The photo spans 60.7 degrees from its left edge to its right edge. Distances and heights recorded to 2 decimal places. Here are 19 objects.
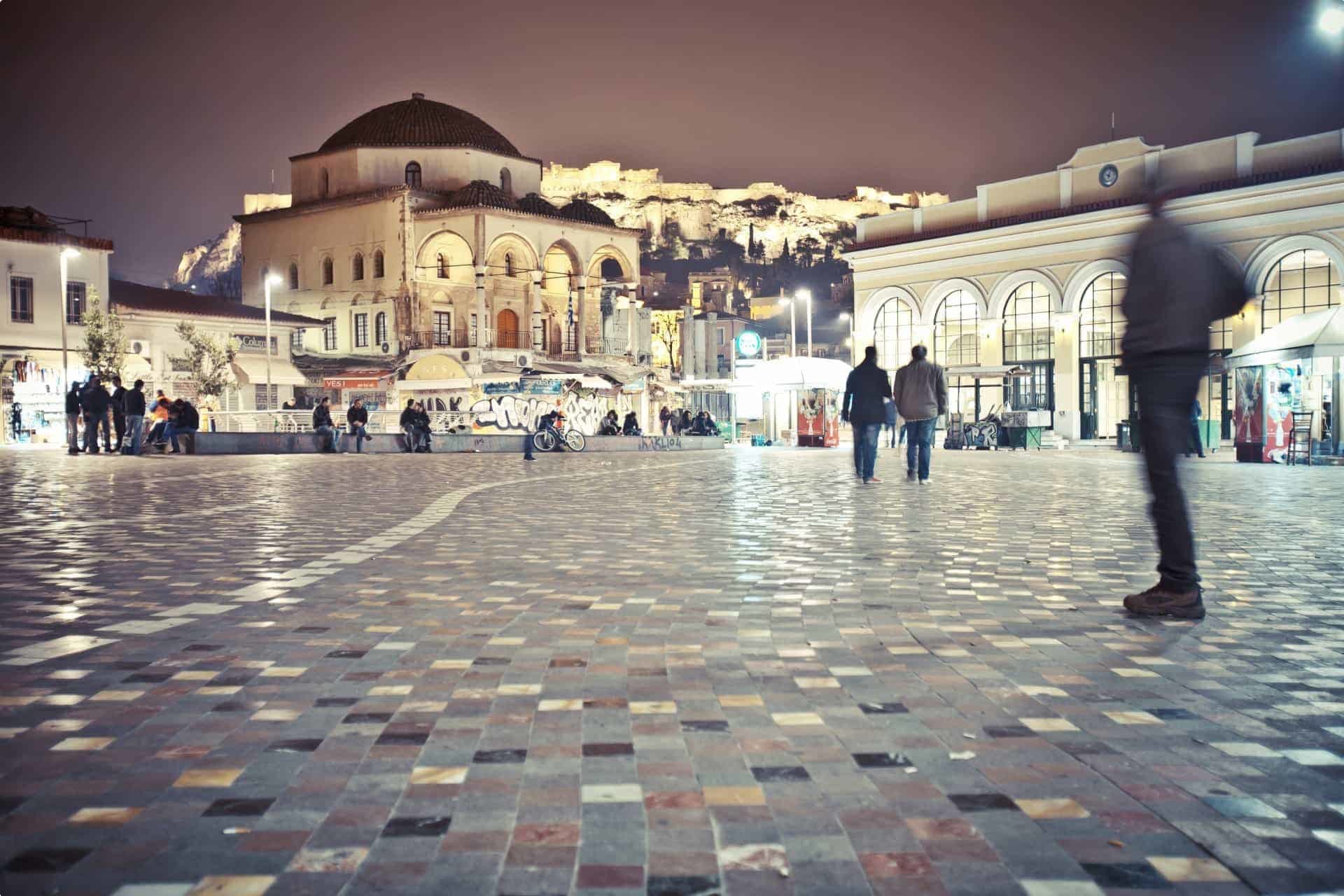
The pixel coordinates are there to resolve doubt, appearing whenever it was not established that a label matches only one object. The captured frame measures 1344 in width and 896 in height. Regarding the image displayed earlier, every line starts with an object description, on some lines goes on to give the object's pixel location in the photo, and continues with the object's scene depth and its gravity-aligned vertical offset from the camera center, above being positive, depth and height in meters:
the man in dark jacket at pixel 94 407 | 28.86 +0.84
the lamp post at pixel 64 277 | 38.11 +5.56
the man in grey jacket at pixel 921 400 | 16.45 +0.34
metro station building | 36.56 +5.70
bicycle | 34.88 -0.23
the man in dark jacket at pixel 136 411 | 29.09 +0.71
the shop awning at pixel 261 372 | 53.53 +3.09
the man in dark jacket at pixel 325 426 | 35.41 +0.29
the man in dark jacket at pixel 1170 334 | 5.67 +0.43
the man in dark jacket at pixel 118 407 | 29.55 +0.83
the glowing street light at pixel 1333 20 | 12.18 +4.26
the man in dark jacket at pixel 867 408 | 16.31 +0.25
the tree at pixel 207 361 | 50.00 +3.39
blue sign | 48.03 +3.53
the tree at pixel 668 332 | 96.69 +8.25
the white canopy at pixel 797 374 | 33.94 +1.57
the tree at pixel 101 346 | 44.34 +3.67
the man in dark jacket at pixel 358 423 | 35.88 +0.38
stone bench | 32.97 -0.33
